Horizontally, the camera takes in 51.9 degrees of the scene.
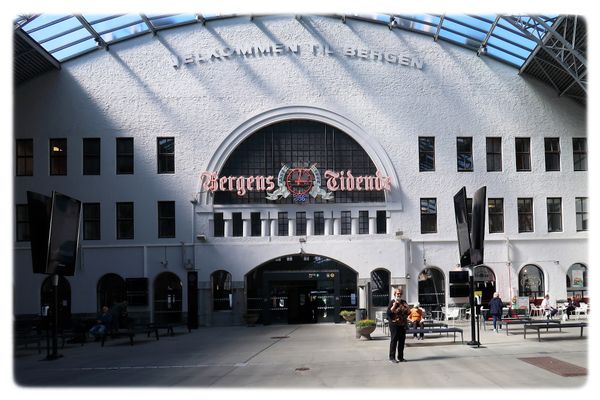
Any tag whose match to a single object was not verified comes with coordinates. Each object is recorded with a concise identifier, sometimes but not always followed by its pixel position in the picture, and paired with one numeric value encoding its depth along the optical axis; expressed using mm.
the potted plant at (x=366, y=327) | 22234
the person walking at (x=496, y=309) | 24156
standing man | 15672
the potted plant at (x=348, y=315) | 30312
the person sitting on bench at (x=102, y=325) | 24244
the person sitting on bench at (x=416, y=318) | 22797
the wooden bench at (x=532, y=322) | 20662
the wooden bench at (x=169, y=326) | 24538
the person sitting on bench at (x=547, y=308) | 28750
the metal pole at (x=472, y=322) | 18789
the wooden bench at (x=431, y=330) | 19081
